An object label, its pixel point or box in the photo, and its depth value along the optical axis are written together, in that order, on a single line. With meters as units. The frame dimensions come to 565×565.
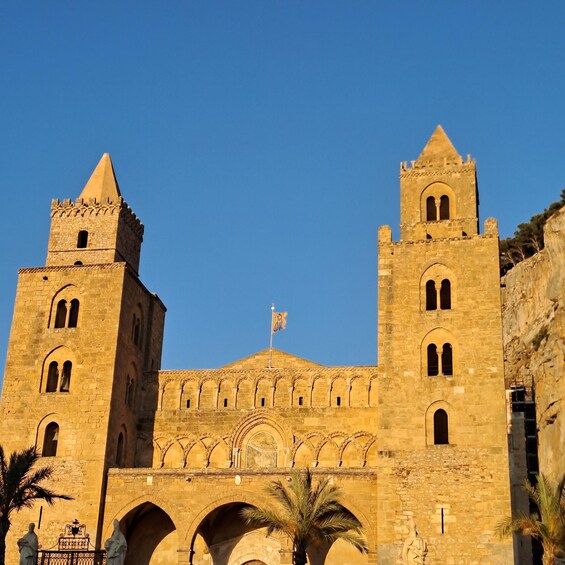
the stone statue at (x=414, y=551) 27.53
